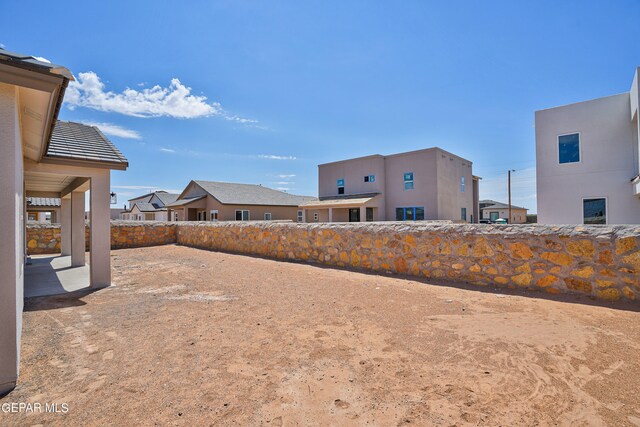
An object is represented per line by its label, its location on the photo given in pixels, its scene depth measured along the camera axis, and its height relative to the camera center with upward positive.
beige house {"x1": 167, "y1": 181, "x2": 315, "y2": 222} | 30.28 +1.63
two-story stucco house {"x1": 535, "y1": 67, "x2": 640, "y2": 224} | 12.70 +2.31
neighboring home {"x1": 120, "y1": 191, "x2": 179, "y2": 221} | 43.69 +2.12
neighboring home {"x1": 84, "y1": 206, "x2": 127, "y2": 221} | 54.55 +1.72
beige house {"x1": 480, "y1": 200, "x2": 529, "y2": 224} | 49.43 +0.68
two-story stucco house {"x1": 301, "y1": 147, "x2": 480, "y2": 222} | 22.88 +2.36
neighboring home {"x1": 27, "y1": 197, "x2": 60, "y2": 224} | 22.48 +1.29
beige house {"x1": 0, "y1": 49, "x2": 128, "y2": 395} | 3.00 +1.09
